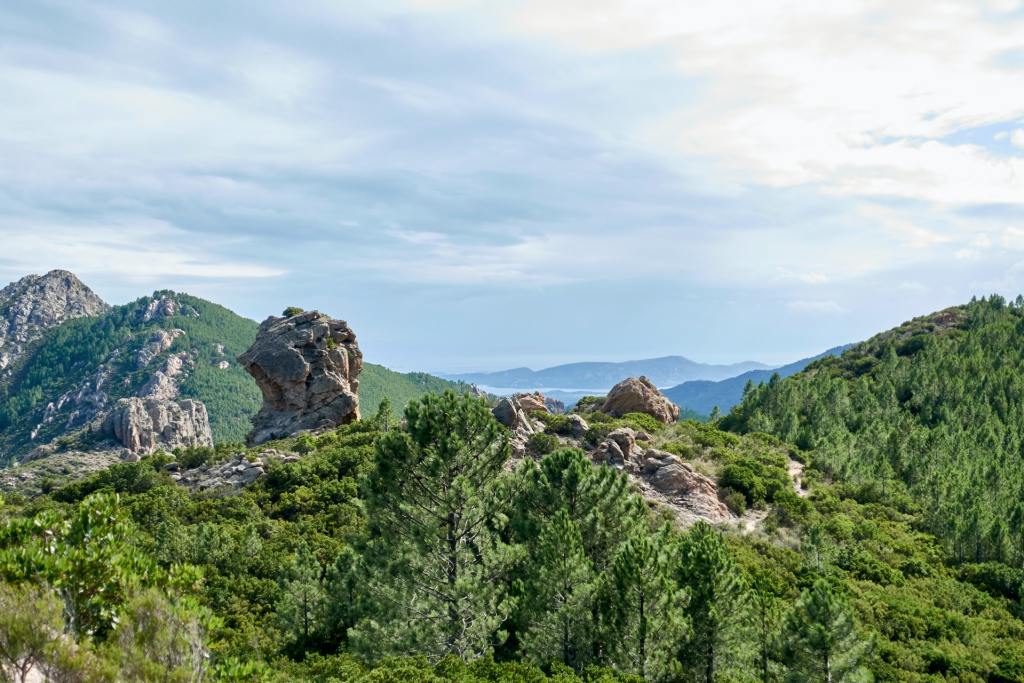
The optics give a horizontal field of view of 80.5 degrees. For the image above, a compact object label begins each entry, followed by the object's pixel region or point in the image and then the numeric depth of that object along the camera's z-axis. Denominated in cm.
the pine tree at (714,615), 2380
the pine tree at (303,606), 3109
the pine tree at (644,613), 2278
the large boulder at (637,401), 7825
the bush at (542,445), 5547
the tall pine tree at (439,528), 2294
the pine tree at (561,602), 2355
